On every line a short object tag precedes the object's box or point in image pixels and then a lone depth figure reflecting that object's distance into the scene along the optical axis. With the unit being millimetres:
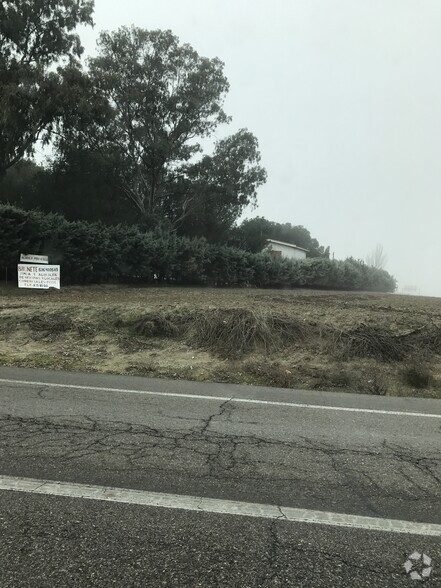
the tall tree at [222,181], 41344
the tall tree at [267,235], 53031
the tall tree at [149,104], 37438
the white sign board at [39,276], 18672
